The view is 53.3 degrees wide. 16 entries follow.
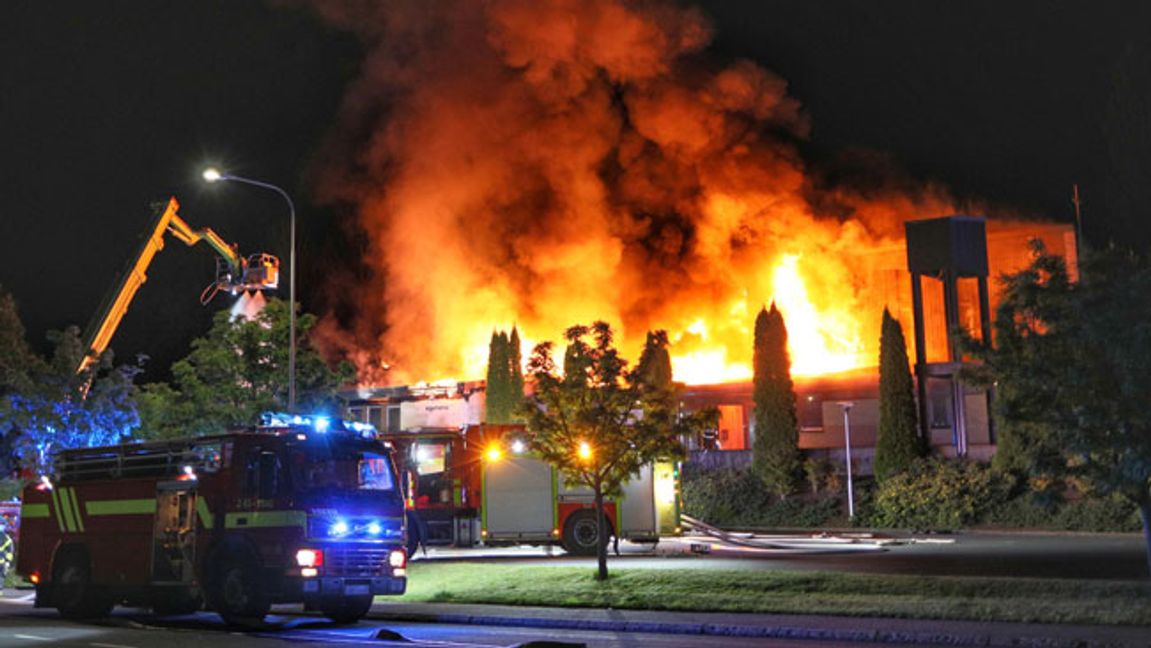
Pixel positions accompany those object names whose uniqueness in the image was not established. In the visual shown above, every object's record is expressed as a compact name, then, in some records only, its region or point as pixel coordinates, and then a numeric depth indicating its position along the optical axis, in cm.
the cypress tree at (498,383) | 5016
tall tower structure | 4681
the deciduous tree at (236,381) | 2741
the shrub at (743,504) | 4159
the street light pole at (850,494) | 4002
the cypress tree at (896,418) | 4075
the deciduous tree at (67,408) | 2714
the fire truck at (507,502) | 2766
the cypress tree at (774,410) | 4338
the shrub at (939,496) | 3762
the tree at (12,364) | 2742
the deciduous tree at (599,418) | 2047
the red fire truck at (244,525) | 1706
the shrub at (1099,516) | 3388
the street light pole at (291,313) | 2470
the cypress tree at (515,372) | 5009
